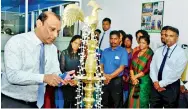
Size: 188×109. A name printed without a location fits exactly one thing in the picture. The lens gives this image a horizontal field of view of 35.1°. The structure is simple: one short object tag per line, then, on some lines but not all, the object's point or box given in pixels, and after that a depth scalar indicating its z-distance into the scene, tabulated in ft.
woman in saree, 11.88
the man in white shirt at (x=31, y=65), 5.09
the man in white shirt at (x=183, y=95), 11.09
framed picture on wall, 13.99
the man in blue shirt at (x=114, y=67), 12.27
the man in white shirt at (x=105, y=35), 16.26
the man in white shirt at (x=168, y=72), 10.63
